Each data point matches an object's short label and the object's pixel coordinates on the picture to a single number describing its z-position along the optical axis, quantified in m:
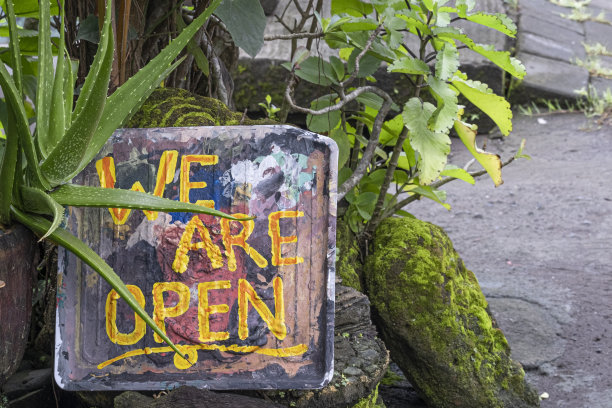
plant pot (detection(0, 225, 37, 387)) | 2.32
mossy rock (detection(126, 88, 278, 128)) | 2.66
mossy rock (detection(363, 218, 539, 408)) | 2.77
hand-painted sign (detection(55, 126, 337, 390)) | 2.46
